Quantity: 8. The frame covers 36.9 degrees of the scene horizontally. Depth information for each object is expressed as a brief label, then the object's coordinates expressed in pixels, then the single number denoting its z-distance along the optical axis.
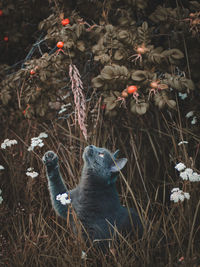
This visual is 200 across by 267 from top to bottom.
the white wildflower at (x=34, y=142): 2.23
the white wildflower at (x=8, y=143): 2.36
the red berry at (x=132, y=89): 1.93
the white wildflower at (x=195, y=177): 1.71
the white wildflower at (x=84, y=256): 1.66
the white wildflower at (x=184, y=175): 1.73
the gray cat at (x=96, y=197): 1.74
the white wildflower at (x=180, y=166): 1.78
